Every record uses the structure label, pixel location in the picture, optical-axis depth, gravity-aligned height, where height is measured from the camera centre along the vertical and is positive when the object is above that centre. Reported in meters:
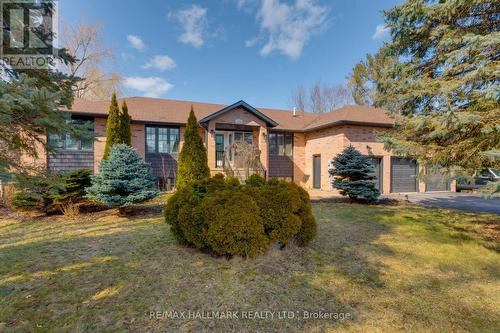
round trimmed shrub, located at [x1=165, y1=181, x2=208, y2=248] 4.54 -0.93
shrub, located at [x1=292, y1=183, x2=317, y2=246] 4.95 -1.20
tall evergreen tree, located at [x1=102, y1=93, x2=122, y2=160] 9.45 +1.51
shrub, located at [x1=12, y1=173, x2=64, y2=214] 3.10 -0.19
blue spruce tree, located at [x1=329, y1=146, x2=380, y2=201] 10.66 -0.44
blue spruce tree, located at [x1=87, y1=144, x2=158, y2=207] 7.66 -0.46
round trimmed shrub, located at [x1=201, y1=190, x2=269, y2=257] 4.16 -1.03
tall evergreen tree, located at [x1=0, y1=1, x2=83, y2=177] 2.38 +0.58
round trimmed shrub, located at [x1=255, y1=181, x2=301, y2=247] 4.55 -0.88
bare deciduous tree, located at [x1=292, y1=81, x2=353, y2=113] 31.56 +9.04
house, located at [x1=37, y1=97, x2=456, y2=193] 13.77 +1.73
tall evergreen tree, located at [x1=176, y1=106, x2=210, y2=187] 10.24 +0.35
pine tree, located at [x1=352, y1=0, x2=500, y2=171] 5.07 +2.04
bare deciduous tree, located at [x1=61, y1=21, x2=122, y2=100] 22.14 +10.12
